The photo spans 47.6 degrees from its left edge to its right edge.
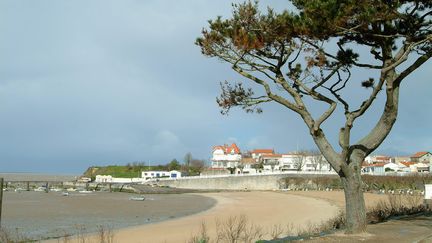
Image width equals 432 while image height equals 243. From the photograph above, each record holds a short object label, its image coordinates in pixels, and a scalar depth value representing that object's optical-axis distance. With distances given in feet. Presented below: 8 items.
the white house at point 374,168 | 383.96
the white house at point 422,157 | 437.17
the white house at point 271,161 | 465.80
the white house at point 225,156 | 485.97
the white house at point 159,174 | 418.51
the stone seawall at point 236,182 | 275.18
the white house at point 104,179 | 425.81
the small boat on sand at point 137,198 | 198.49
